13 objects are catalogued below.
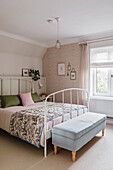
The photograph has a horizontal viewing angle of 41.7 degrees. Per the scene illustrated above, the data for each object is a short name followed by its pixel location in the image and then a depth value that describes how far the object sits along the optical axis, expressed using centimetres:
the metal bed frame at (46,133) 245
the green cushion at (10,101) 370
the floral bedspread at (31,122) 252
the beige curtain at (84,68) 433
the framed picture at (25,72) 479
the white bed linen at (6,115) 317
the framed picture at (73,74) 466
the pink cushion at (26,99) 393
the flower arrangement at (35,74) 484
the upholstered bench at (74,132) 233
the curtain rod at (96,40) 396
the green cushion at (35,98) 435
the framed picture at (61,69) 488
